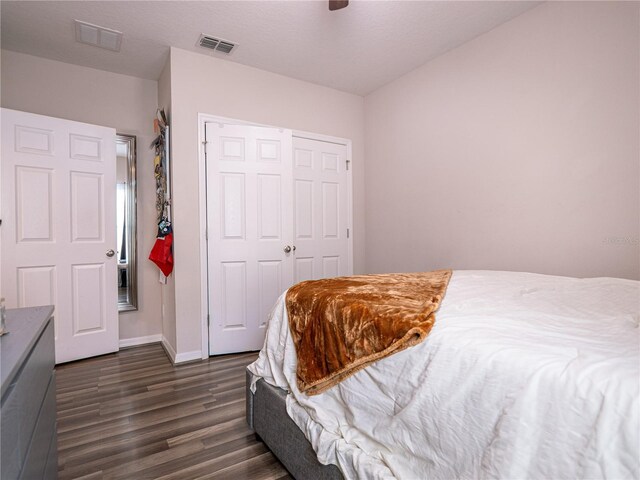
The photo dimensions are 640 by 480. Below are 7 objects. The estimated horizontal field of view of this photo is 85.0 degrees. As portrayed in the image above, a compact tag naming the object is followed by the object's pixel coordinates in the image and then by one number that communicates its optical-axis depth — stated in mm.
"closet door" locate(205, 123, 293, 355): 3184
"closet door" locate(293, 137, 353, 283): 3662
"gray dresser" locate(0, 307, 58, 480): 741
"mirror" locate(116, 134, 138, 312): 3424
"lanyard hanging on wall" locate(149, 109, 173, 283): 3002
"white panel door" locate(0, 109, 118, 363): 2754
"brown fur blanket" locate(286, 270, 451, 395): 1125
